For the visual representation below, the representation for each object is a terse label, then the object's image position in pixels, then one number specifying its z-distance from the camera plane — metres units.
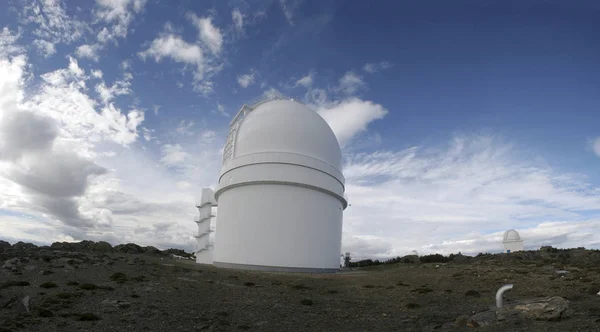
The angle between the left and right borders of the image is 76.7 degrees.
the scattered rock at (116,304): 14.10
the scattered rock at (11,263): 20.84
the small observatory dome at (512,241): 51.31
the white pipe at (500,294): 11.98
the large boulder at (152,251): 52.22
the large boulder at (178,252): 59.33
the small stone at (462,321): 11.02
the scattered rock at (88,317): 12.39
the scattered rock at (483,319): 10.68
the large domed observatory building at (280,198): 28.36
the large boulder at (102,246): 43.92
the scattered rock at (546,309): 10.38
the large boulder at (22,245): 39.41
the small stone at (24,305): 12.55
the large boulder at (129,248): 49.67
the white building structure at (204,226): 40.84
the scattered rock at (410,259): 40.78
